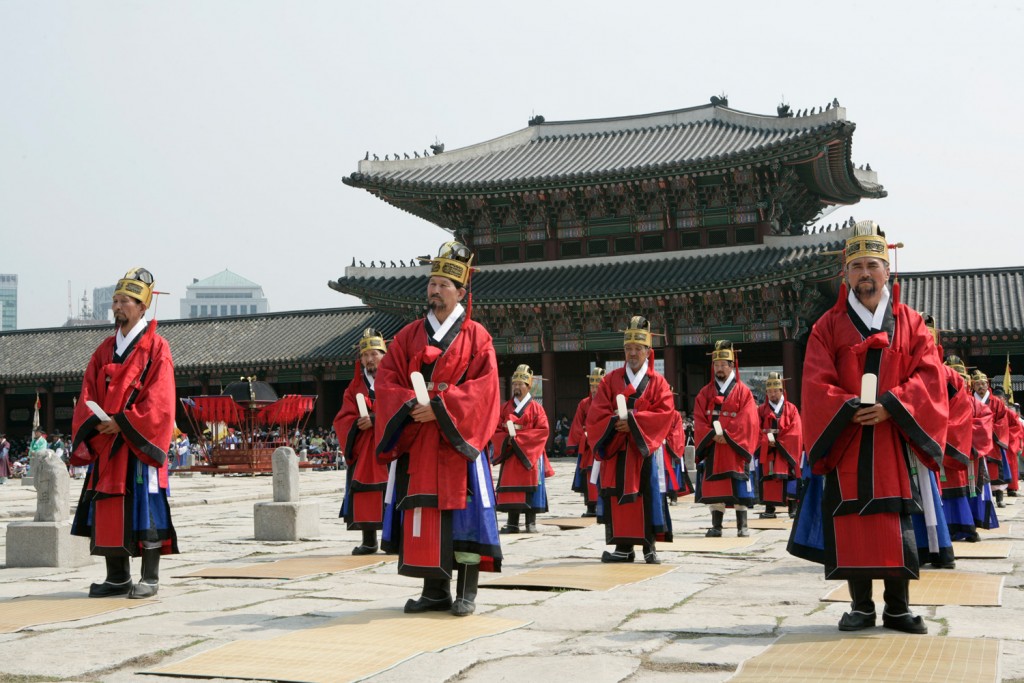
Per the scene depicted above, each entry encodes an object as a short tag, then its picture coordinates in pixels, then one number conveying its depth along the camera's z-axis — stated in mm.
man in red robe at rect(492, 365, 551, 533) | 12148
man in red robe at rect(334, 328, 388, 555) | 9969
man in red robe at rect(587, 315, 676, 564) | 9117
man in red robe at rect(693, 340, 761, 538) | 11617
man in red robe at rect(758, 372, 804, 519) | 13641
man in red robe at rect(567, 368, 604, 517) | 13359
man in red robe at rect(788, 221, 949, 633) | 5770
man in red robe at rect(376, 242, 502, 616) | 6320
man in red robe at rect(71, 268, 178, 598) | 7203
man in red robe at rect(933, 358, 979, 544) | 9133
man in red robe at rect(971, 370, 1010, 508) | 15766
